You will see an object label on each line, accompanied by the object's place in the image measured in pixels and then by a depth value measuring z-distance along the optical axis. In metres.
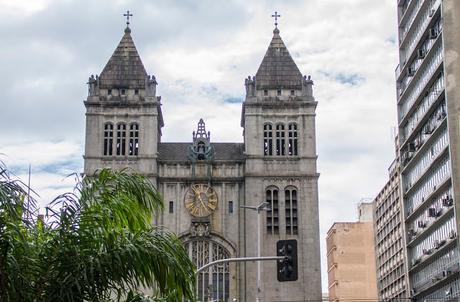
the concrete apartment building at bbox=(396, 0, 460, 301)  56.03
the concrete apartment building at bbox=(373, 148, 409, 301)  92.06
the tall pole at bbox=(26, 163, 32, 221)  18.56
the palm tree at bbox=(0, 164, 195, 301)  17.92
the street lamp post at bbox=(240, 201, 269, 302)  53.96
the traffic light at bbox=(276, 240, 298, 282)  25.34
